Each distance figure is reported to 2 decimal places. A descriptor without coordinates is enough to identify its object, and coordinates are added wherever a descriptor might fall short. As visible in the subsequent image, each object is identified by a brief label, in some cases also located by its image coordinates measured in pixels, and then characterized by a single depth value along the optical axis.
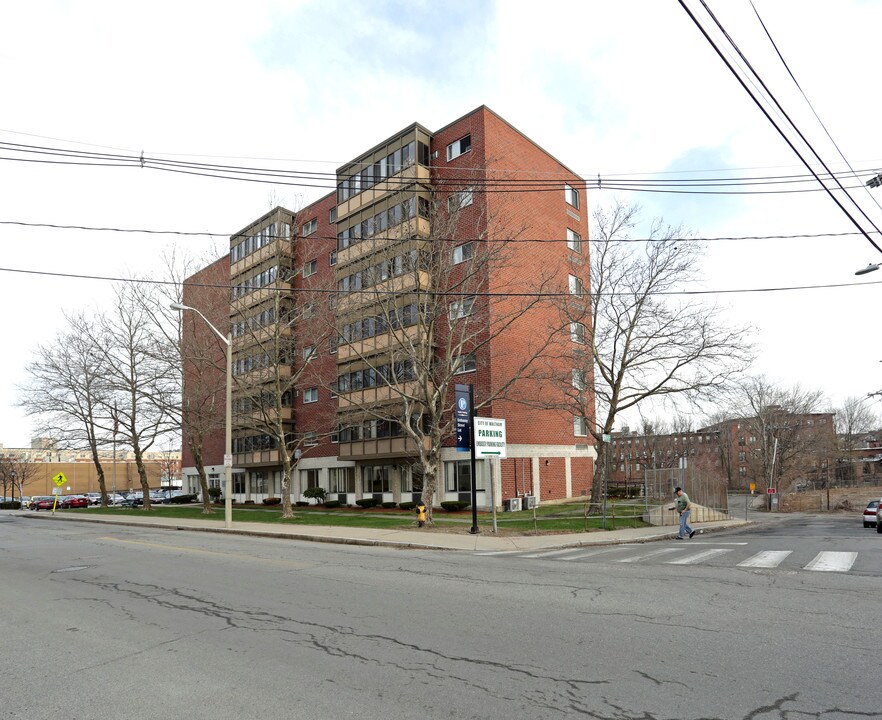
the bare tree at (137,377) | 34.97
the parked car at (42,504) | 58.69
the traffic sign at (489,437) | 21.28
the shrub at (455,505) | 32.50
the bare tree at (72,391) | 42.47
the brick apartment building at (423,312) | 26.70
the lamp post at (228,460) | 25.75
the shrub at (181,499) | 58.53
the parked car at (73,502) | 58.16
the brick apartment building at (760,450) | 65.15
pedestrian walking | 20.11
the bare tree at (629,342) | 28.08
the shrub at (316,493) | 42.88
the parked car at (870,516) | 31.22
